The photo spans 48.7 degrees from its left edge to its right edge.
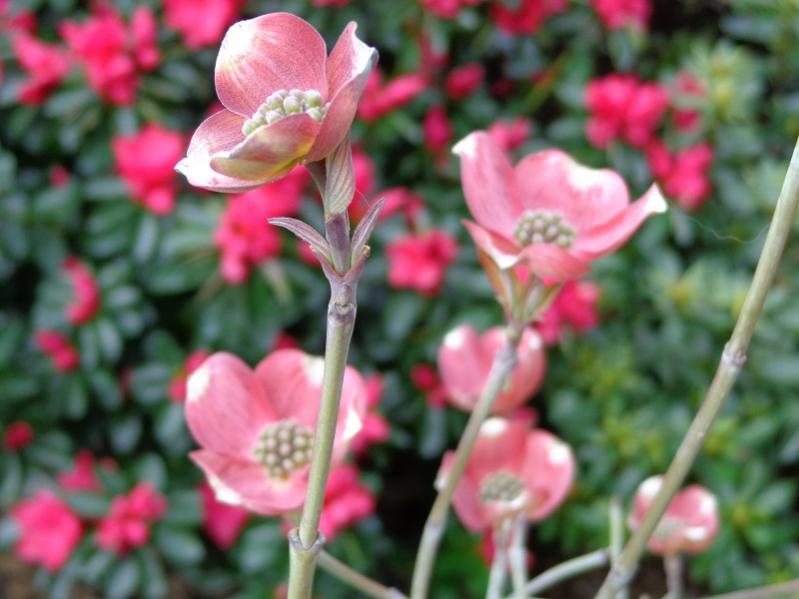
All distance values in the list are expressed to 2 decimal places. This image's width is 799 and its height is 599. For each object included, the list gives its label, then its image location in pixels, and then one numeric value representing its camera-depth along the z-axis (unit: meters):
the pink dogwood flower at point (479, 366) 0.50
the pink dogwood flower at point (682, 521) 0.52
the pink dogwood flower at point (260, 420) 0.41
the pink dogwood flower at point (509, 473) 0.50
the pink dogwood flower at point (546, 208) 0.39
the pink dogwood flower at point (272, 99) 0.24
